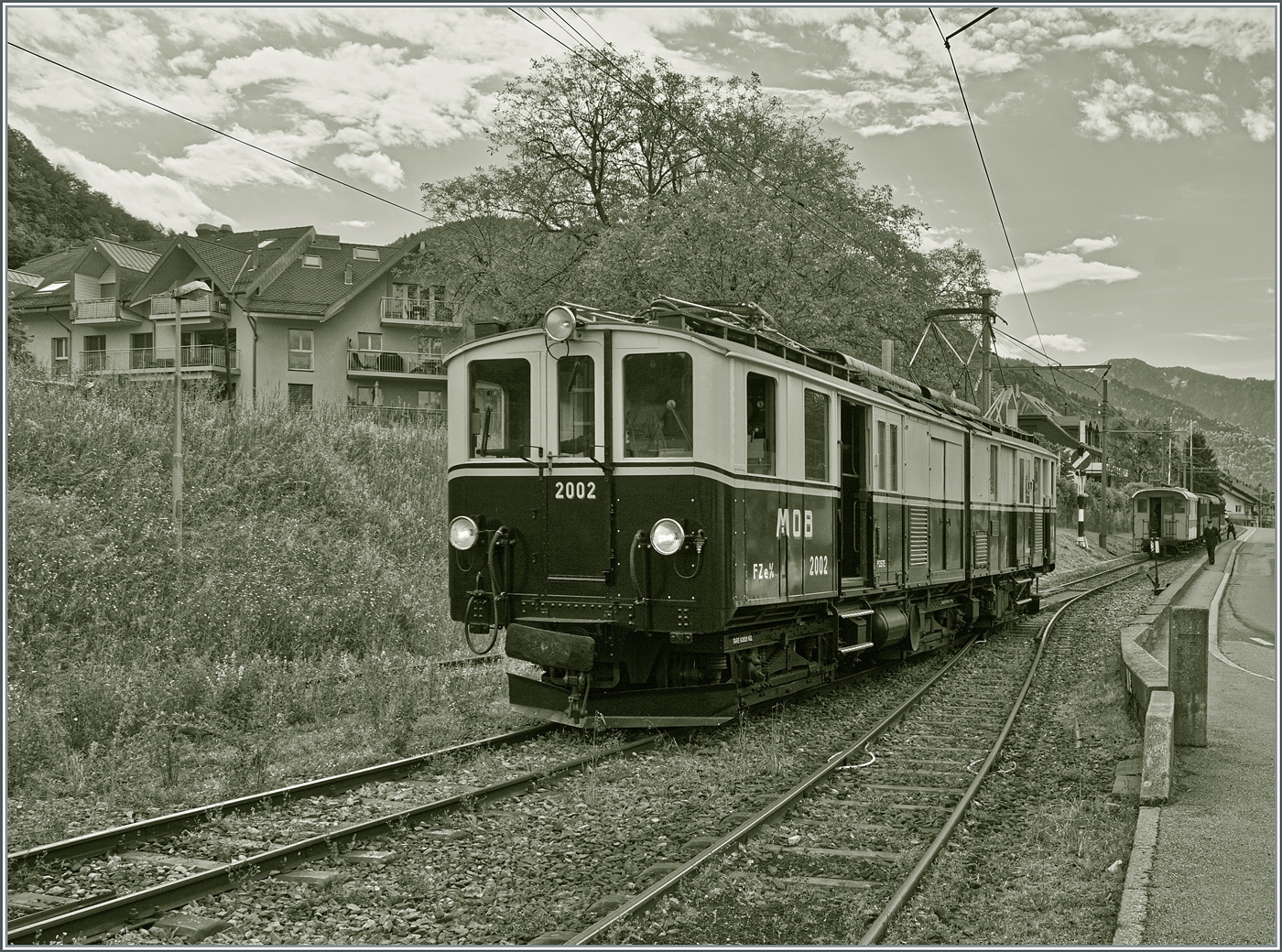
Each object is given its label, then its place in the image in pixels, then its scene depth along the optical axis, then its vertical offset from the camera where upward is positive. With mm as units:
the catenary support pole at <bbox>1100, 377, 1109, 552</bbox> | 46469 +1982
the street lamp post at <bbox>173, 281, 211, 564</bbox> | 14312 +1508
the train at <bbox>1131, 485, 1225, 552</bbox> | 48406 -386
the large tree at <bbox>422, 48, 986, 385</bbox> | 28875 +9043
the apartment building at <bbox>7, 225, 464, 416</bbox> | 38750 +6812
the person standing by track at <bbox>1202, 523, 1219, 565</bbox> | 41375 -1251
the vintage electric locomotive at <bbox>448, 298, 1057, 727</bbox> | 8883 +16
